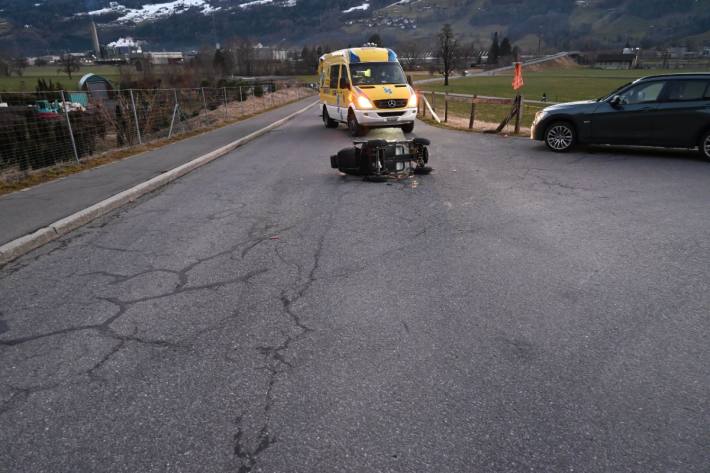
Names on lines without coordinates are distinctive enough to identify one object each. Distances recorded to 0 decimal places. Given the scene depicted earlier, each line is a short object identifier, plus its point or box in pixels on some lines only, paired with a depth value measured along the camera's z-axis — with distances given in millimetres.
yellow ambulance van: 15062
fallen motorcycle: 8508
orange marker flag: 15233
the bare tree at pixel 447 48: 90625
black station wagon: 9844
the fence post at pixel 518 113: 14786
